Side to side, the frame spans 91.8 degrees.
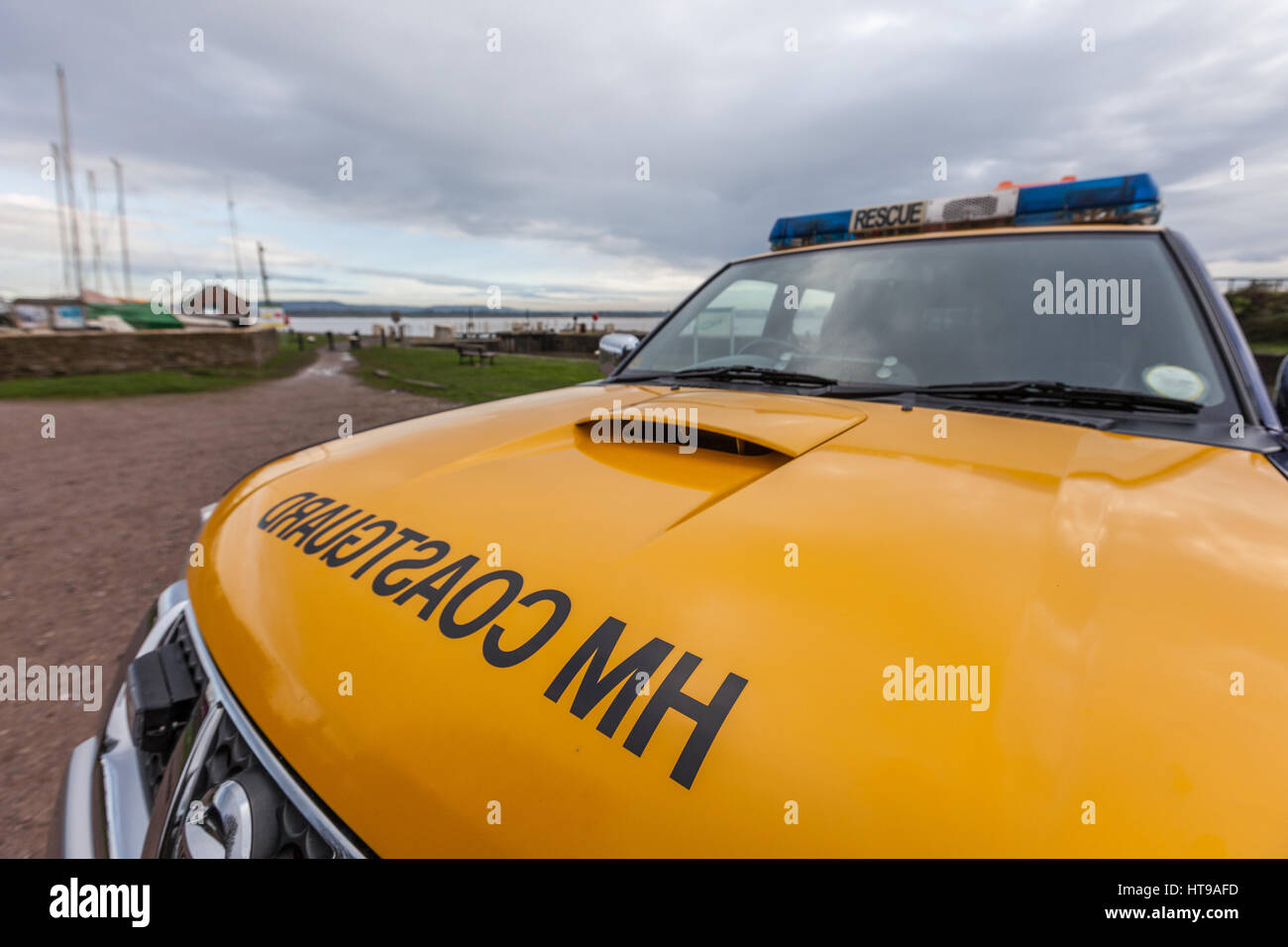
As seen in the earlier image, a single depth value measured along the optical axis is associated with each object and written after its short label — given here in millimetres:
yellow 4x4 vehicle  588
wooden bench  18109
